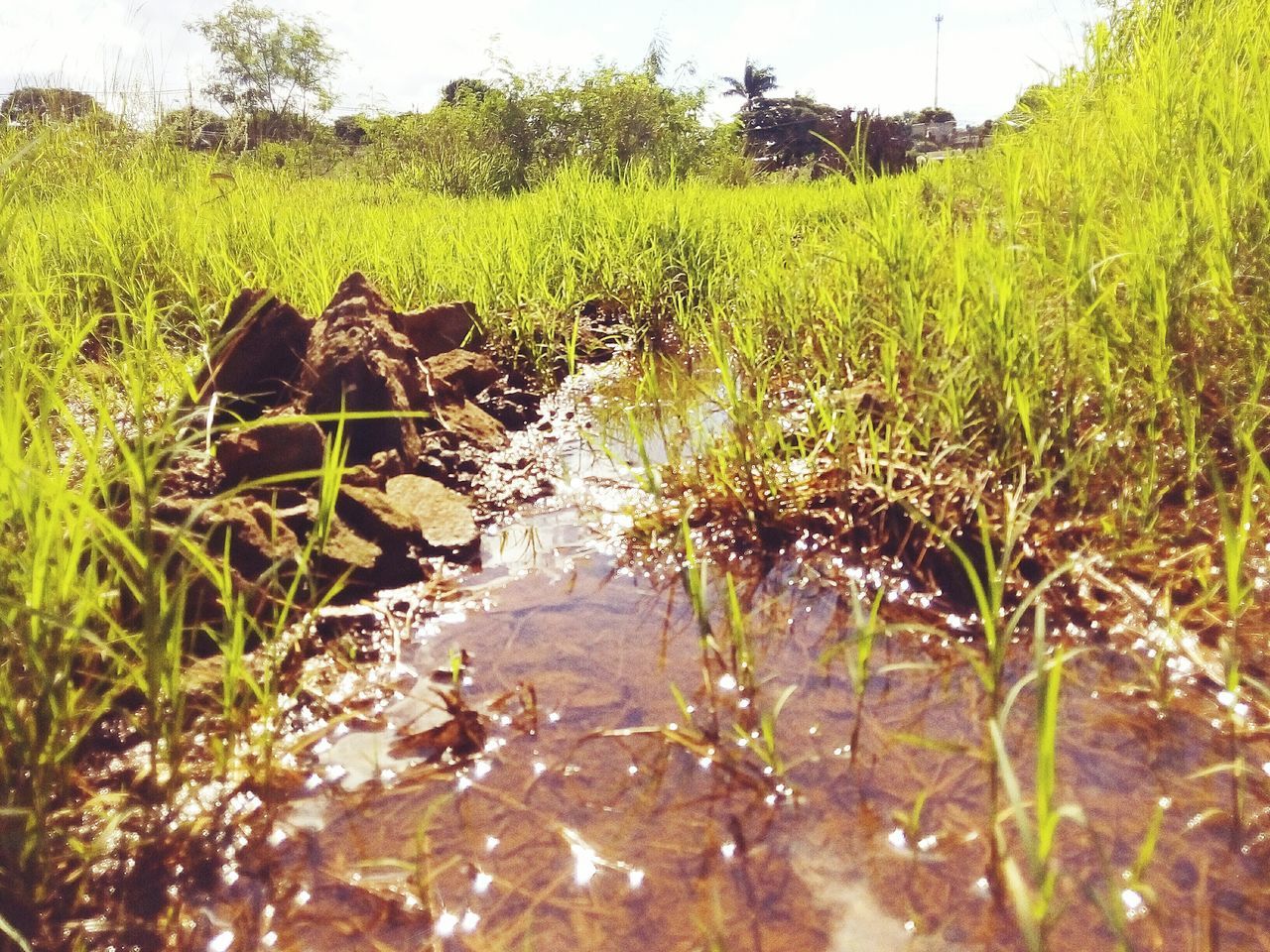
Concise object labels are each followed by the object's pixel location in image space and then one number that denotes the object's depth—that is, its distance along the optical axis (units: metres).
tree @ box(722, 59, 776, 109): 38.72
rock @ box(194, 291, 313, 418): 2.35
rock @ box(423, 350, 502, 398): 2.91
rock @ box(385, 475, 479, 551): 2.06
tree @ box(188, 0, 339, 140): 24.00
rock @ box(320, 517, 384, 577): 1.78
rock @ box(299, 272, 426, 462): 2.33
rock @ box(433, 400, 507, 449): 2.70
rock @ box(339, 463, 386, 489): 2.07
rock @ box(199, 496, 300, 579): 1.63
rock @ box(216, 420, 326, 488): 2.01
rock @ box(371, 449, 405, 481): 2.22
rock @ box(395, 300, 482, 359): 3.09
